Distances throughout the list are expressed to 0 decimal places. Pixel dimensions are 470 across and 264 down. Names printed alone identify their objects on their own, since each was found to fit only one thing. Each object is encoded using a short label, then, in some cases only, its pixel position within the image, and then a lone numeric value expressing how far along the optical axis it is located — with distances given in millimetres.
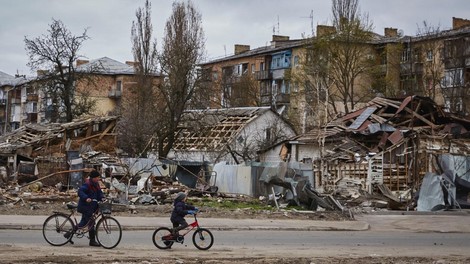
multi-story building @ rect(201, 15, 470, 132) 64250
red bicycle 17125
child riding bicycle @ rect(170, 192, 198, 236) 17338
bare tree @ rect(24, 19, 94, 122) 57406
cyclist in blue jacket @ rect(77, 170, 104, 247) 17266
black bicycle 17062
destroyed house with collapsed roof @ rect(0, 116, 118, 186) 38594
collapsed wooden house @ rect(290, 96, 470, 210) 33469
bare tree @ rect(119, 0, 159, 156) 52875
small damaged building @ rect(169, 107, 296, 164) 52531
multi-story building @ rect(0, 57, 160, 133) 102875
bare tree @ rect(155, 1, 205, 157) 49656
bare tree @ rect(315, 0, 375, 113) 61188
